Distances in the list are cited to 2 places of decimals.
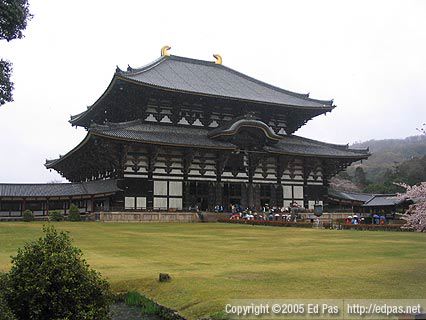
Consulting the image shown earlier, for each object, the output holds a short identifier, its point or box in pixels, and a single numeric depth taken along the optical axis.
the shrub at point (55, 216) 40.34
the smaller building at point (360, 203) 52.91
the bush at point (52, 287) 8.27
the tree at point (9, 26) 13.24
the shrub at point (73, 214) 40.22
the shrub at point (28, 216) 40.62
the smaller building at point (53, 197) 44.00
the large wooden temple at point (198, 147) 43.69
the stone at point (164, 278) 12.27
